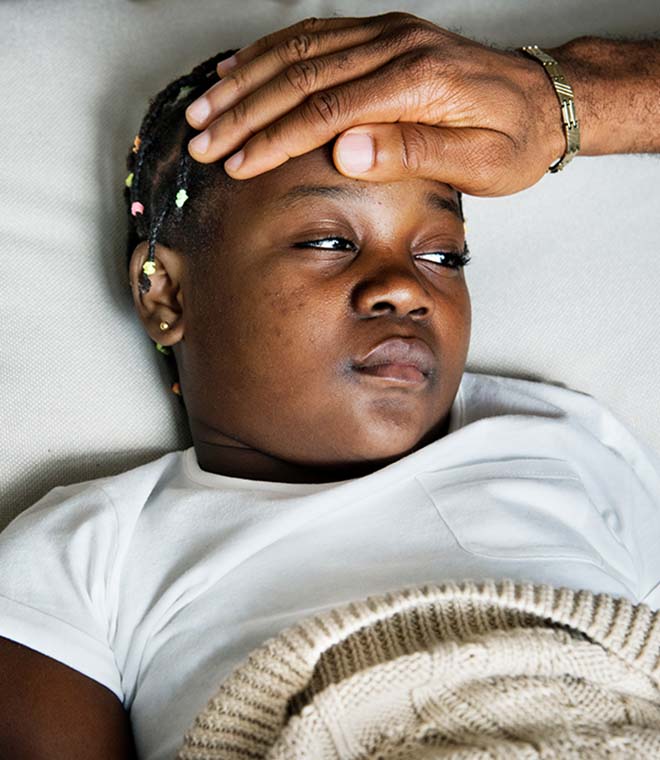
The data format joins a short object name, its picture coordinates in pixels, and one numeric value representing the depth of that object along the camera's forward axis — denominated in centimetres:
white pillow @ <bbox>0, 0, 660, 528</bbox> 63
